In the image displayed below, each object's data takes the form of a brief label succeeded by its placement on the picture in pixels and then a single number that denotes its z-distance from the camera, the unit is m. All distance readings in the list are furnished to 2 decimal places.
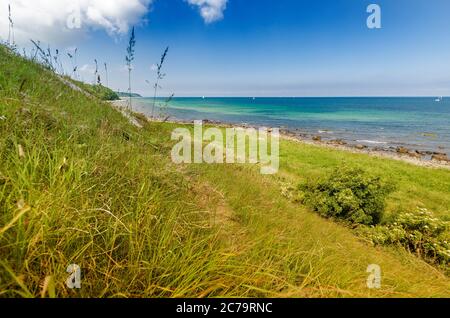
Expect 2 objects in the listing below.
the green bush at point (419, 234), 7.25
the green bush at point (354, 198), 9.68
